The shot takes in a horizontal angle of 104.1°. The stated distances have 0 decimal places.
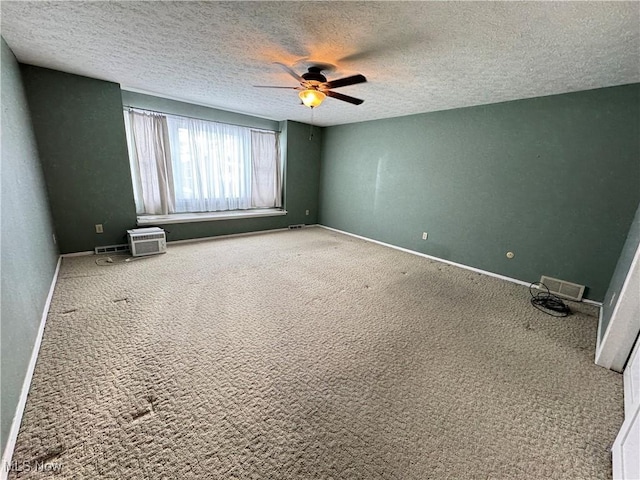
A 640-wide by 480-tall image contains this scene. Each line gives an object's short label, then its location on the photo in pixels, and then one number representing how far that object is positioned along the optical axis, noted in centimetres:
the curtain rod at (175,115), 358
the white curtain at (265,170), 498
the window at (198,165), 382
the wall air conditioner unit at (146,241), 338
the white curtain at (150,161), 370
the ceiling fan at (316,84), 223
